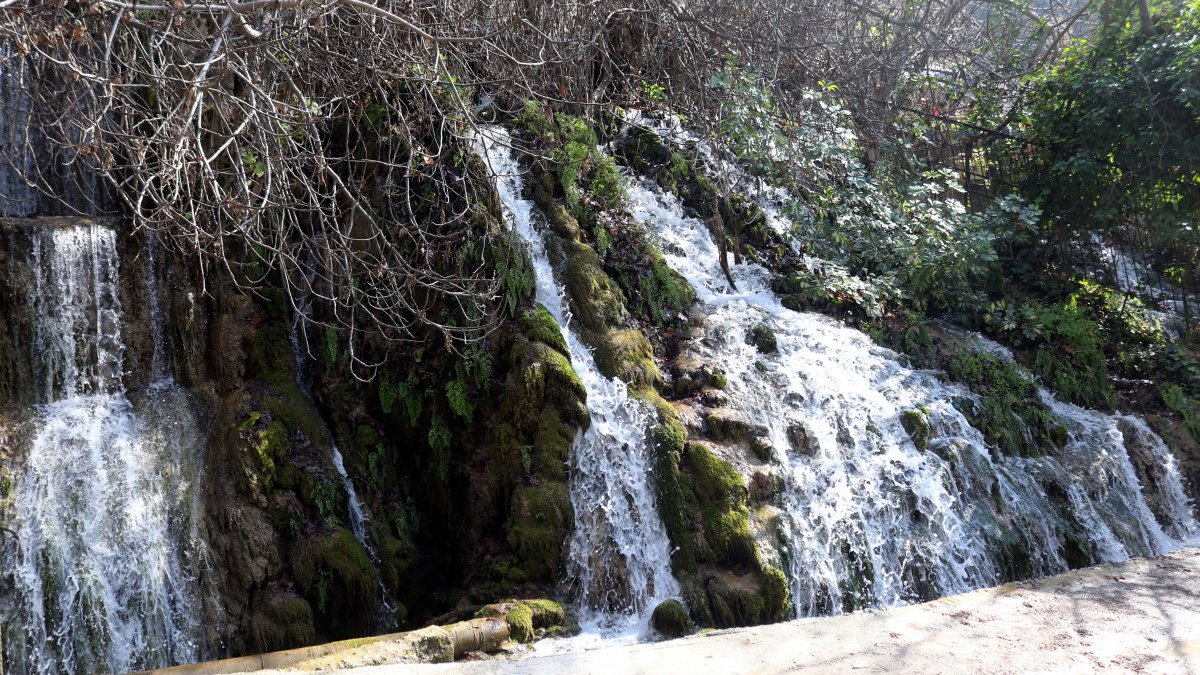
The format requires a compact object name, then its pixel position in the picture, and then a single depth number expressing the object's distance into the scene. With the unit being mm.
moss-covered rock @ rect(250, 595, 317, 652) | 6742
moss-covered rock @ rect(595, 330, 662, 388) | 8062
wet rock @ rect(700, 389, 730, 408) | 8125
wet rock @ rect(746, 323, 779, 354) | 9070
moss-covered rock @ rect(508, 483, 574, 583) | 6988
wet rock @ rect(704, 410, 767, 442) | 7836
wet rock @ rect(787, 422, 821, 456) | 7988
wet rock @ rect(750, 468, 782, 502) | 7441
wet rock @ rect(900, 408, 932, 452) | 8328
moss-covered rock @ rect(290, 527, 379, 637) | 7016
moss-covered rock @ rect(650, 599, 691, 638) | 6488
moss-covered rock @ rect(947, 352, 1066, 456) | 8953
